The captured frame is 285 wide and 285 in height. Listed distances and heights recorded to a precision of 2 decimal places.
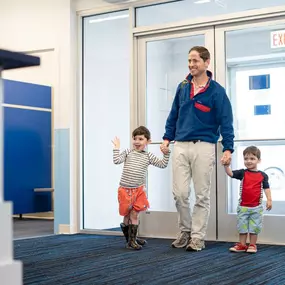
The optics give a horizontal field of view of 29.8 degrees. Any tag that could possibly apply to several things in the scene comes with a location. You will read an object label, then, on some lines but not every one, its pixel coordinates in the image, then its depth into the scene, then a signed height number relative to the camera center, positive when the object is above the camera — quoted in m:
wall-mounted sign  4.16 +0.88
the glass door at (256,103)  4.15 +0.39
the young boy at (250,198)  3.71 -0.32
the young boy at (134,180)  3.89 -0.20
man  3.78 +0.09
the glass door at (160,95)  4.59 +0.51
